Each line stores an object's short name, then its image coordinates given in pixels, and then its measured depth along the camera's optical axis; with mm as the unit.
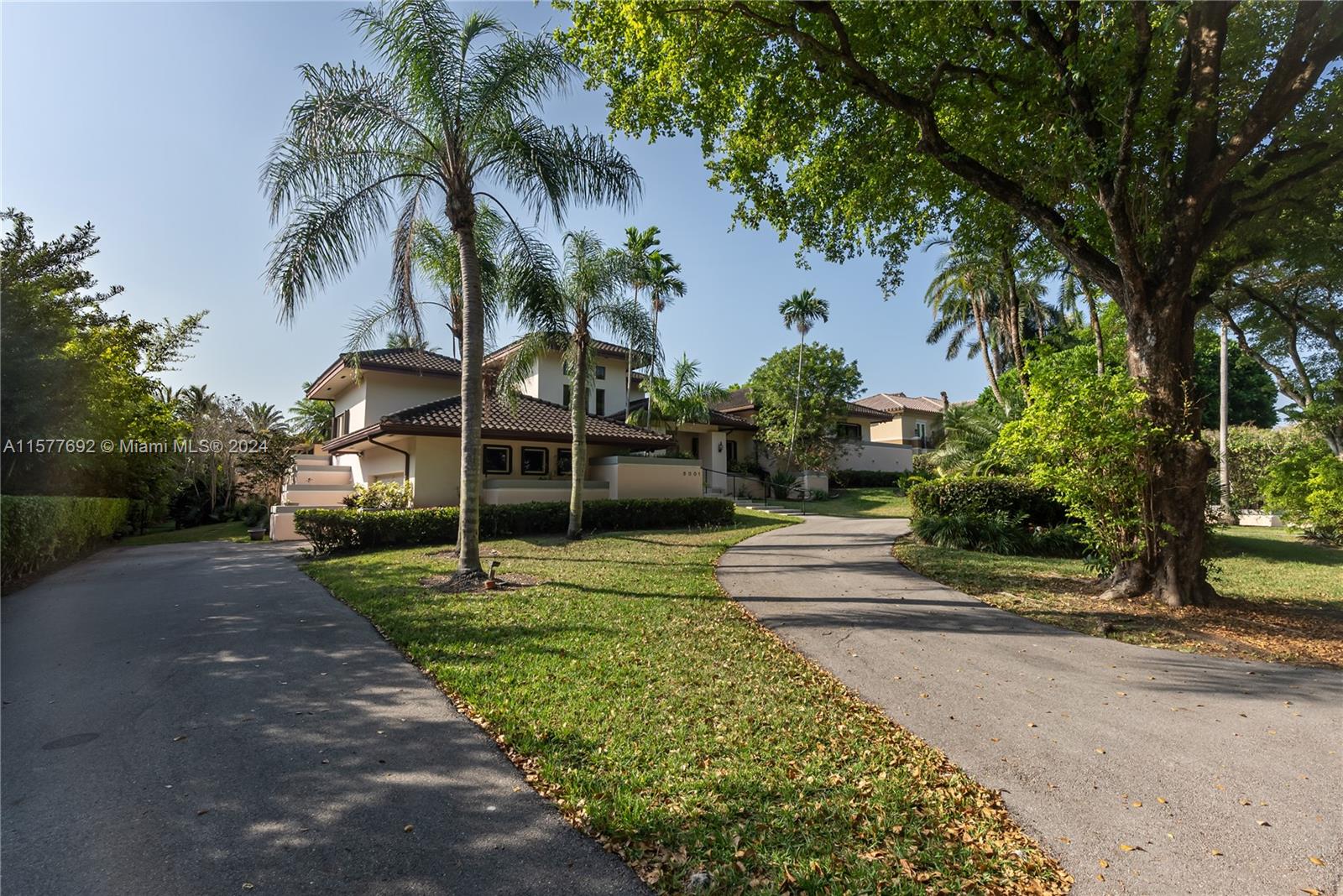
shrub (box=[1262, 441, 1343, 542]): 10086
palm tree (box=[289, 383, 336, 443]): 33594
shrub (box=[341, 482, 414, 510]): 17844
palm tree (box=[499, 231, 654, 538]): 14469
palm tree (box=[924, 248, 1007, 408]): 23938
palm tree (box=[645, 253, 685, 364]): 22609
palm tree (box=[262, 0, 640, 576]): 9203
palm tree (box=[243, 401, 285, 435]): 37375
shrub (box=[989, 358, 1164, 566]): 7844
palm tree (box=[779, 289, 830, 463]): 32062
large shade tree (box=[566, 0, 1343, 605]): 7770
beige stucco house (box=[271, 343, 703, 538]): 18156
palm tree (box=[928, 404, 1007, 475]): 18797
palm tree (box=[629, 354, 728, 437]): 24562
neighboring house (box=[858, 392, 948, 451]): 42281
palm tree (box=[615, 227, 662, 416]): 14828
